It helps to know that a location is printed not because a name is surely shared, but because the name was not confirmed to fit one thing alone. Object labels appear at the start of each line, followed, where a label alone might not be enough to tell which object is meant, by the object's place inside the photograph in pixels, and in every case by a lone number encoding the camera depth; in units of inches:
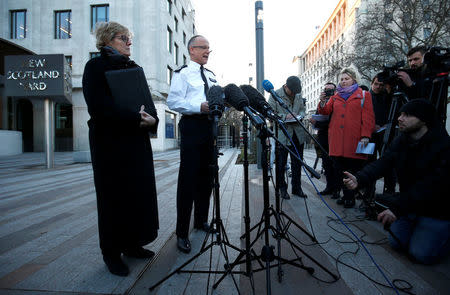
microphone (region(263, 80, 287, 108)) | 86.0
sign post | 352.5
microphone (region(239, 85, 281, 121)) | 77.9
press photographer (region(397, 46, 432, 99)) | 119.3
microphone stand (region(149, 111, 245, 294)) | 67.8
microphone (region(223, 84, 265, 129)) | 63.6
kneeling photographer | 85.8
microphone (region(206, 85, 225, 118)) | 68.0
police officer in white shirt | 101.6
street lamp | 317.4
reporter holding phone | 175.3
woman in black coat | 78.9
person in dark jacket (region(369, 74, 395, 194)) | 157.8
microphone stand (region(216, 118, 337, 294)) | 63.5
